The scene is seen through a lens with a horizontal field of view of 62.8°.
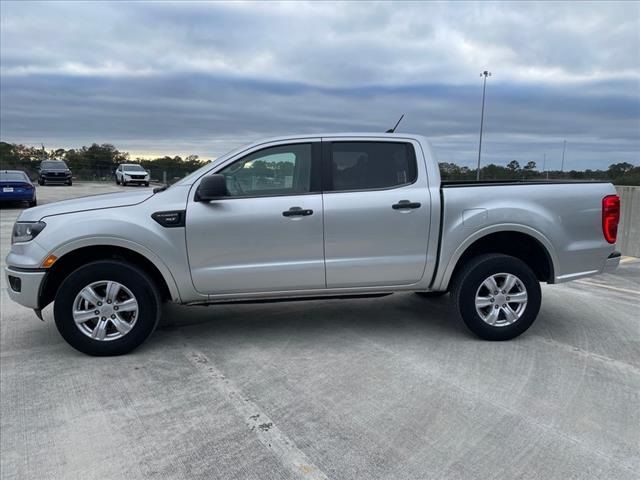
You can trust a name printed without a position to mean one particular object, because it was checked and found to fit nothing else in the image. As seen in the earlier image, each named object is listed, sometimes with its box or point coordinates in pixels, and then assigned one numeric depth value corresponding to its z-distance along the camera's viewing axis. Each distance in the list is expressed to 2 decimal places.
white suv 34.59
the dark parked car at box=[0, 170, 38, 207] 17.34
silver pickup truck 4.38
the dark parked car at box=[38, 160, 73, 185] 31.42
